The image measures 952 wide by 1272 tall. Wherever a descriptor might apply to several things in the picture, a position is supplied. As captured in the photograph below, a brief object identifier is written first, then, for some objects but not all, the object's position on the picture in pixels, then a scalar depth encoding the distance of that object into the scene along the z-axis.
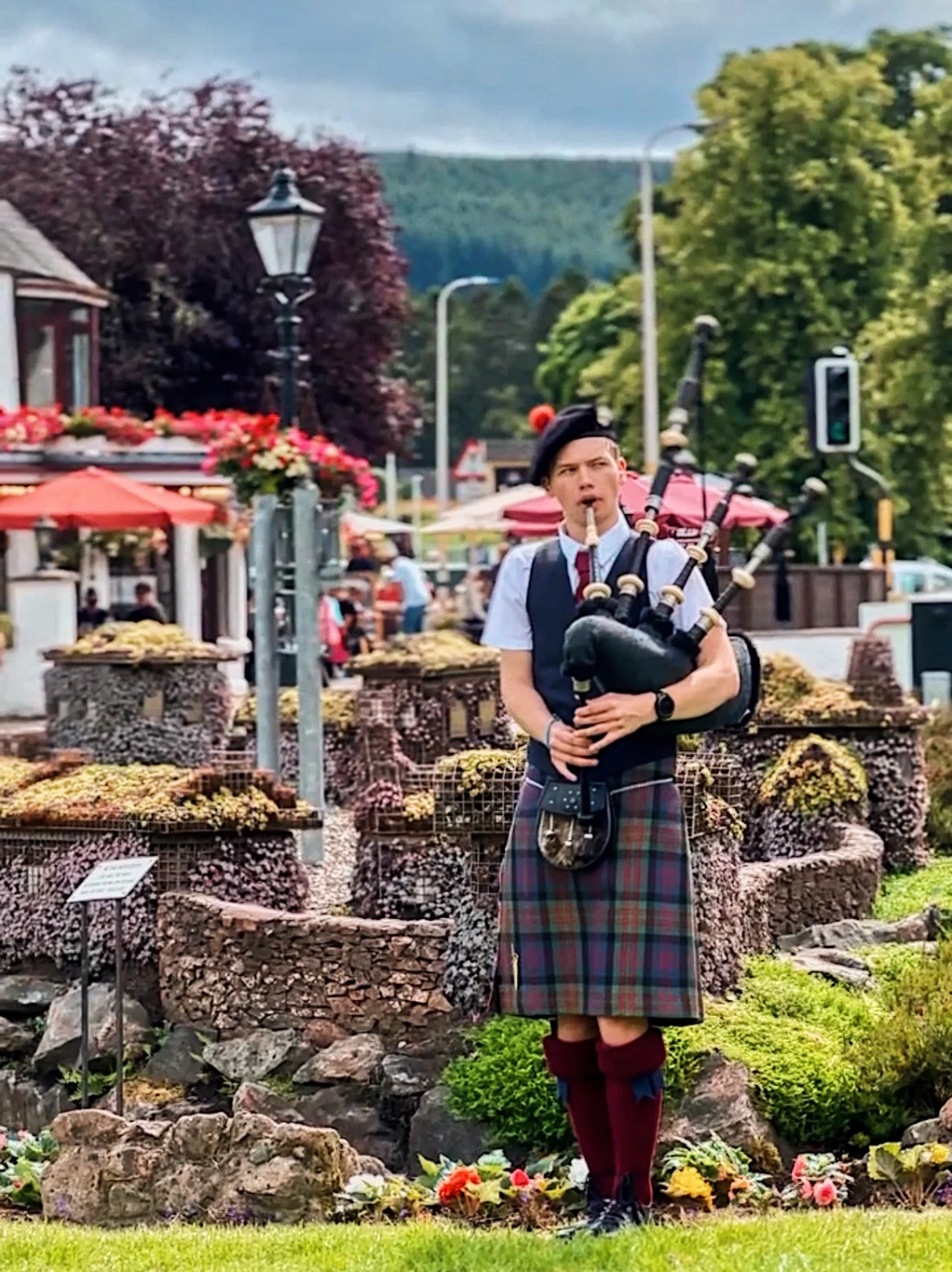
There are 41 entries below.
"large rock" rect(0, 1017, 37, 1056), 10.62
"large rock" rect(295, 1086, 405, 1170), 9.30
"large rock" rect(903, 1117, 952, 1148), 8.16
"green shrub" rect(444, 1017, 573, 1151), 8.82
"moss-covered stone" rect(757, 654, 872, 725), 14.19
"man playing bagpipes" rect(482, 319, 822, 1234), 6.76
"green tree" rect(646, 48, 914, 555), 54.53
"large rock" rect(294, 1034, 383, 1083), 9.62
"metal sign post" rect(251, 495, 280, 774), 16.14
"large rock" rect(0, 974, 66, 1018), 10.95
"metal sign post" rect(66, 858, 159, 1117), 8.55
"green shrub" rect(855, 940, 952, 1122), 8.83
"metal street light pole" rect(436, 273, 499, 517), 64.88
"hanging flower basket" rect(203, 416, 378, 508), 16.44
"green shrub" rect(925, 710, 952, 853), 14.89
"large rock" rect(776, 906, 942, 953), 11.07
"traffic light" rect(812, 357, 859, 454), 22.08
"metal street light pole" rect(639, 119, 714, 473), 42.44
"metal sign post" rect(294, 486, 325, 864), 15.77
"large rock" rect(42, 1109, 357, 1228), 7.69
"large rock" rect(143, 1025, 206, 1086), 10.00
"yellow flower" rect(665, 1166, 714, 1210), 7.86
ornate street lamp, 16.62
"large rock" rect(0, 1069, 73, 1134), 10.15
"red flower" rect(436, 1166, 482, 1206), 7.76
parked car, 48.25
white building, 33.88
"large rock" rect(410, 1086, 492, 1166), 8.95
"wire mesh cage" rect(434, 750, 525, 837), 9.65
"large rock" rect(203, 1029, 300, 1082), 9.90
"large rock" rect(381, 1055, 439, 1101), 9.41
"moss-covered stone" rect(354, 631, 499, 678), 18.22
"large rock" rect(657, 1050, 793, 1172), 8.52
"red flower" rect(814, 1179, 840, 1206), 7.84
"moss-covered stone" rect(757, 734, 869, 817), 13.37
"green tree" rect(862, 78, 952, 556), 40.28
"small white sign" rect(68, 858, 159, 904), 8.55
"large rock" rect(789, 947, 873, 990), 10.15
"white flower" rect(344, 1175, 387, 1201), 7.71
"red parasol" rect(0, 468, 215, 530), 28.42
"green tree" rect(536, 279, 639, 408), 86.69
